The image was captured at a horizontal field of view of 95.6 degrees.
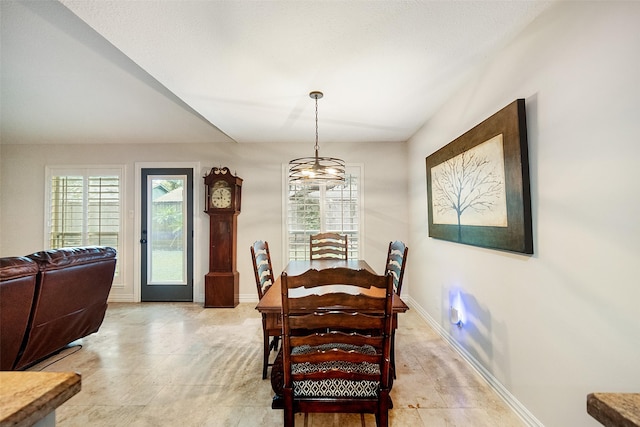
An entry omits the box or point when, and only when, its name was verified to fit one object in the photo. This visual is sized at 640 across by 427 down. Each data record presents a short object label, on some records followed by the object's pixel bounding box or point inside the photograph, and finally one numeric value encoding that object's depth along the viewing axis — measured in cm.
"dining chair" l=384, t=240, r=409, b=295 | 232
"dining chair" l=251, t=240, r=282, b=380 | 228
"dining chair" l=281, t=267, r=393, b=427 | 133
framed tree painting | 175
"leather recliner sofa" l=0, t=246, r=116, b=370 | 222
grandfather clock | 411
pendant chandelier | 251
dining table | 158
